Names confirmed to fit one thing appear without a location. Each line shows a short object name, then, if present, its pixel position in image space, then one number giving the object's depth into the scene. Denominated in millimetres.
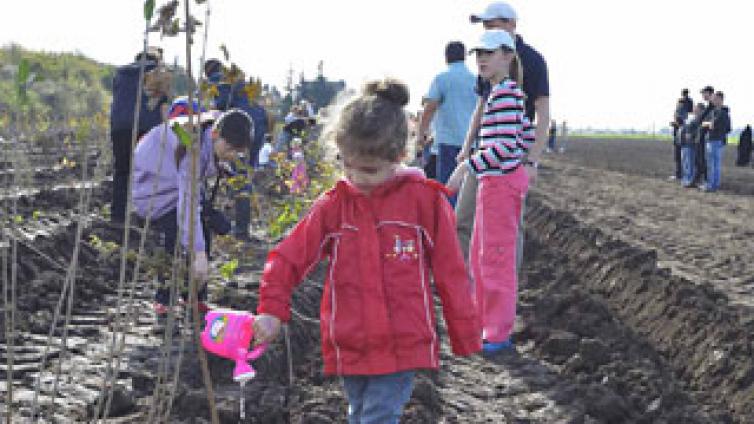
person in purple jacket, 4203
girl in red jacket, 2623
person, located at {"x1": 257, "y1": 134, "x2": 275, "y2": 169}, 12258
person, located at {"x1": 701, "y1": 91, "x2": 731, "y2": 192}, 13867
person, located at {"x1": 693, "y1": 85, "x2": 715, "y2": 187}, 14133
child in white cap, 4348
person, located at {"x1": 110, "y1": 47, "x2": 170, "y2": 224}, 6324
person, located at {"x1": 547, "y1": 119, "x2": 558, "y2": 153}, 33688
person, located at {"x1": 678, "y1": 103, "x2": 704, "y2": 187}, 14727
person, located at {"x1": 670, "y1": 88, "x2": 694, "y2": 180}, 15758
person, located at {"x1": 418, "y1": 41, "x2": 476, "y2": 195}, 6289
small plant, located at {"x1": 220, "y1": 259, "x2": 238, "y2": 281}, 3748
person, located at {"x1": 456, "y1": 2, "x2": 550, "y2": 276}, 4645
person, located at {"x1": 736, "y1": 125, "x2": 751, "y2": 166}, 23203
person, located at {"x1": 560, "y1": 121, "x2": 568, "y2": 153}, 38875
